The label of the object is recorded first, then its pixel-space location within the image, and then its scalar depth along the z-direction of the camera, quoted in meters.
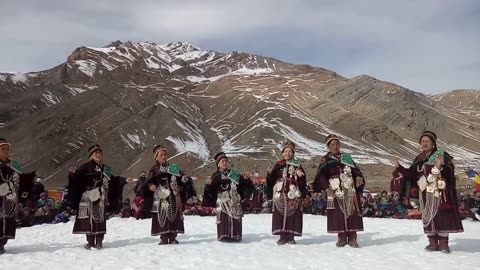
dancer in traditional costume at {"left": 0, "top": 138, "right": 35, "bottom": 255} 8.34
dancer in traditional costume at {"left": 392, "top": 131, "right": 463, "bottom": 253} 7.77
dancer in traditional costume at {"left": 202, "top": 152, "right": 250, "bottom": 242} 9.34
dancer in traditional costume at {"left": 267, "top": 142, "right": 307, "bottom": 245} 8.97
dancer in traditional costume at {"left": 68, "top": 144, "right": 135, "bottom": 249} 8.72
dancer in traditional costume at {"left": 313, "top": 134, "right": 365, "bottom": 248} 8.56
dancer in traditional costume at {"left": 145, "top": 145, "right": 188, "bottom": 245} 9.16
